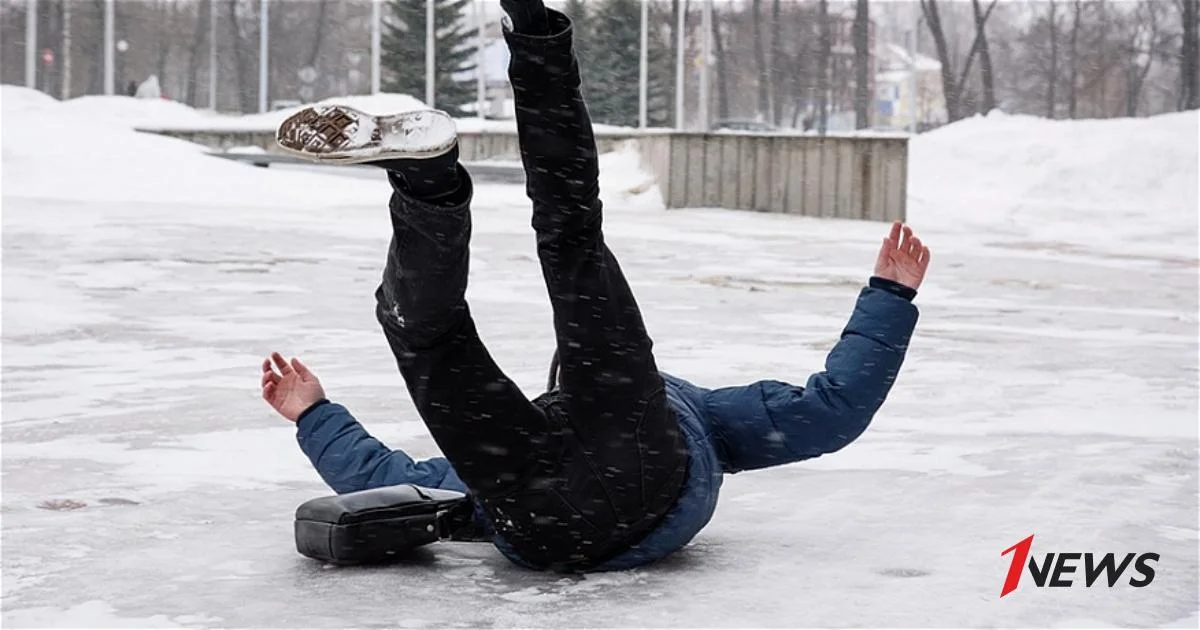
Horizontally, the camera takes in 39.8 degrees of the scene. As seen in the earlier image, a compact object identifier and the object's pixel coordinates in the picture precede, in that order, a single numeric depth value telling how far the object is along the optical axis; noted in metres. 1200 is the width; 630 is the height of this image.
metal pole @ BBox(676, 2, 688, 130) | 34.16
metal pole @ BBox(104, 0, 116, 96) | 31.09
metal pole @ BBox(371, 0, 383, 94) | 32.47
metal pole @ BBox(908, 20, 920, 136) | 33.03
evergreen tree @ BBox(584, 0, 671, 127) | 40.25
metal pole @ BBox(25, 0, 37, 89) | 31.66
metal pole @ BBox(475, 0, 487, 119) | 34.41
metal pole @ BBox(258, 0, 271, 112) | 32.91
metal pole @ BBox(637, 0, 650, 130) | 34.78
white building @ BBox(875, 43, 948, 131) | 45.35
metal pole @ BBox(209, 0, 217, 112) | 37.22
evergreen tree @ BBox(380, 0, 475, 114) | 38.59
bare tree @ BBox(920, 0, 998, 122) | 43.25
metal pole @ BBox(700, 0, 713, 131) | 32.00
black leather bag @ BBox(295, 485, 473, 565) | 3.43
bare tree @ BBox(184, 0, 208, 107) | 50.09
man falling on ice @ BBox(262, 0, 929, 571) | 3.01
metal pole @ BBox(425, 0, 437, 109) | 32.81
